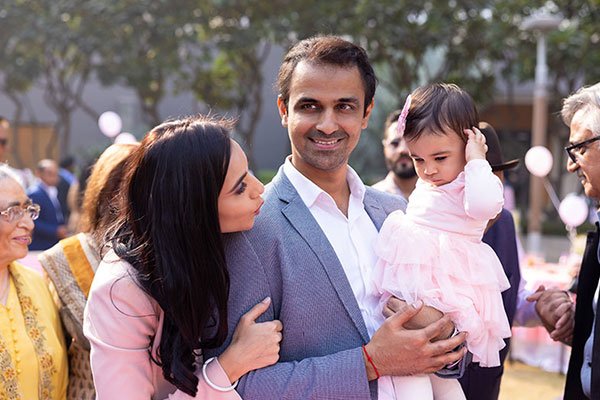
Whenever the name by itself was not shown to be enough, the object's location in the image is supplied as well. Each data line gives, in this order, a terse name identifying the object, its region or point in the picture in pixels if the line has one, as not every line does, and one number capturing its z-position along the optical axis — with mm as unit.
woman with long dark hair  1848
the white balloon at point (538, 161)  5408
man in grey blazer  1956
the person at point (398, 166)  4316
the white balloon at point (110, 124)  8320
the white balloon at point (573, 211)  6219
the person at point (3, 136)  5484
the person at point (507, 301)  2895
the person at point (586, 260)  2562
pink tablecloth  6027
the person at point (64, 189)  9147
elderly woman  2357
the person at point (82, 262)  2604
